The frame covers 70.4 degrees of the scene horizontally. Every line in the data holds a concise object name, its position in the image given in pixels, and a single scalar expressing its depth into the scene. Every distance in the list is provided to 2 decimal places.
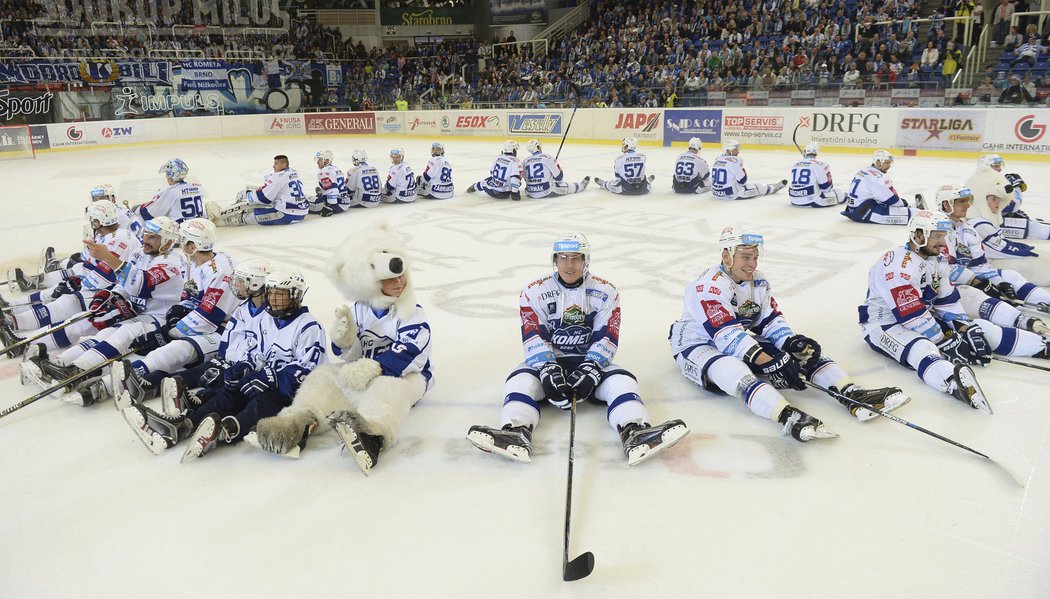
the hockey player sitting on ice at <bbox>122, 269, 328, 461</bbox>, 4.54
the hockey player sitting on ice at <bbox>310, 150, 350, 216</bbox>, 13.27
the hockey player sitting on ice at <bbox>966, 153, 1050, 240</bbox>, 8.02
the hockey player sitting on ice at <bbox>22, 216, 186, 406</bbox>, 5.75
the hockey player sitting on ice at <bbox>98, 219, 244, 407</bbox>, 5.29
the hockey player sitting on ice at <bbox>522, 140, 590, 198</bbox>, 14.62
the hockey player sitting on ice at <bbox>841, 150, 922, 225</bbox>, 10.98
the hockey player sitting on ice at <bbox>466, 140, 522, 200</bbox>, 14.64
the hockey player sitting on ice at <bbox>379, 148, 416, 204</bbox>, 14.48
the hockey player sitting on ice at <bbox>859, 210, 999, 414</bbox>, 5.40
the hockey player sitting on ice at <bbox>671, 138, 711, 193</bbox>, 14.48
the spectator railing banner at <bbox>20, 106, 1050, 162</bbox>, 17.80
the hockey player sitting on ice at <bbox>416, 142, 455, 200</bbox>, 14.88
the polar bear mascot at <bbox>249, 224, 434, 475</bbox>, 4.34
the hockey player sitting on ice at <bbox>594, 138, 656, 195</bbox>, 14.65
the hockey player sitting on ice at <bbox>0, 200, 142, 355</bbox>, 6.41
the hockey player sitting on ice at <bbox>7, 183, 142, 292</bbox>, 8.23
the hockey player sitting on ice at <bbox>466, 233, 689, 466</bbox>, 4.34
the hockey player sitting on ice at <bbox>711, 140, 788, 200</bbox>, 13.70
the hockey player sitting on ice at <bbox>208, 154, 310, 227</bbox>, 12.46
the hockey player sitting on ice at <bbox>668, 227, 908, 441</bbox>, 4.79
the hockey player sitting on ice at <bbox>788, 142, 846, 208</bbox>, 12.66
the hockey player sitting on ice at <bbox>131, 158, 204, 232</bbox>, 10.48
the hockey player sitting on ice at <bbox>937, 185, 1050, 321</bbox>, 6.33
